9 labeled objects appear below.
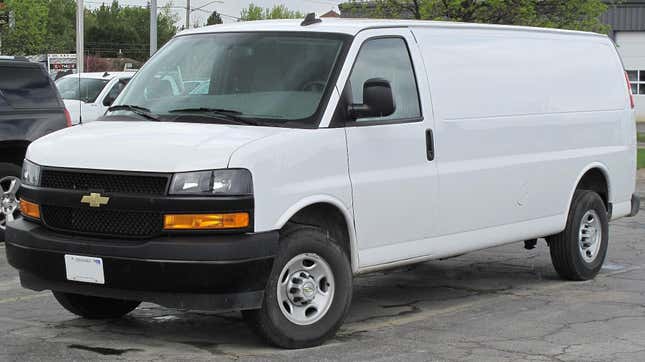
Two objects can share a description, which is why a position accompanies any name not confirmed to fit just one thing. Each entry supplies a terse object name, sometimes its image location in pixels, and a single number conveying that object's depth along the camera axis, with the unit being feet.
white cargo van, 21.34
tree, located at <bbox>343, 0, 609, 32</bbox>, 94.43
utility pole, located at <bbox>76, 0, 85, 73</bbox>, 98.84
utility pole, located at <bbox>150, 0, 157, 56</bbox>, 113.82
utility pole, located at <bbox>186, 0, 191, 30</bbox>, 249.55
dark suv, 38.60
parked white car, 72.43
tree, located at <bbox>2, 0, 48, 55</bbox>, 172.45
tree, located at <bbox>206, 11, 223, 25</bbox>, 481.63
